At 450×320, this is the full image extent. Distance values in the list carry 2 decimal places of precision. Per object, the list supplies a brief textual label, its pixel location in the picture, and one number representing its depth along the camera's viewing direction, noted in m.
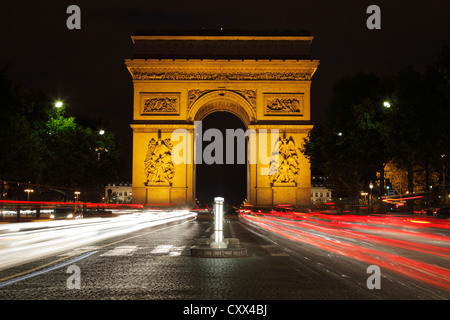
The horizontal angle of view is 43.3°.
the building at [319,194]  165.38
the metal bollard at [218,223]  12.19
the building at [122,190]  158.12
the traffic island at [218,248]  11.91
